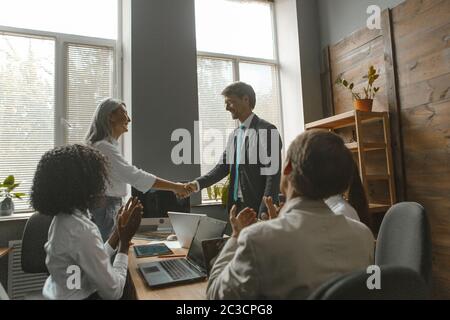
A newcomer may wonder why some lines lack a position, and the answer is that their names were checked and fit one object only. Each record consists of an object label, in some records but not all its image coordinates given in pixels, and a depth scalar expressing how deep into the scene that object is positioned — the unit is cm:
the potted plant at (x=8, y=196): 256
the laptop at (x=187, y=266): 118
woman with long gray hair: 204
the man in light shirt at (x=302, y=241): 76
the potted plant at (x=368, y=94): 267
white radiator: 248
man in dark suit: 222
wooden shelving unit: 254
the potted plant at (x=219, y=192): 309
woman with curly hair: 106
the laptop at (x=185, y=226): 176
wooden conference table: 104
